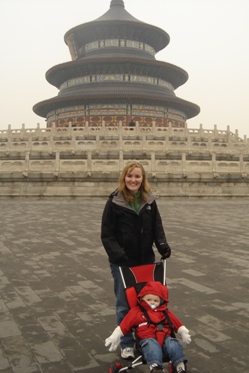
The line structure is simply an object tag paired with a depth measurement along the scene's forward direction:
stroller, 3.44
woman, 3.67
